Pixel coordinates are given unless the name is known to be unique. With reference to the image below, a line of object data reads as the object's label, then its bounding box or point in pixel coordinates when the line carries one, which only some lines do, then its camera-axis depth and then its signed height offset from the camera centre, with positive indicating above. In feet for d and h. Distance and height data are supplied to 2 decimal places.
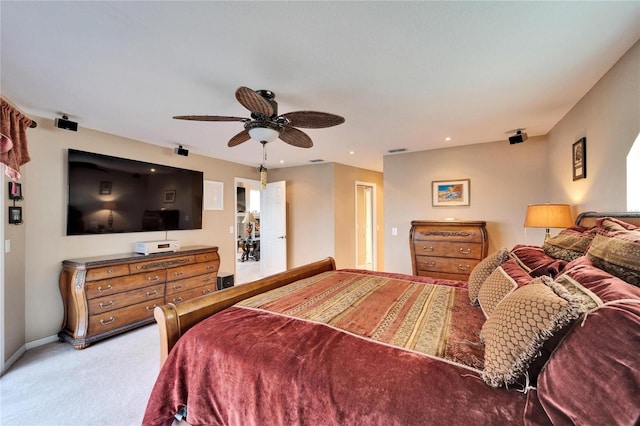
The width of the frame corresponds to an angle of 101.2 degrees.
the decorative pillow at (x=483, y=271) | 5.86 -1.36
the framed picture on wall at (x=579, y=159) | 7.78 +1.63
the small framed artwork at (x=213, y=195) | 15.11 +1.21
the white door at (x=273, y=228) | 17.43 -0.92
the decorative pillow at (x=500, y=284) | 4.46 -1.29
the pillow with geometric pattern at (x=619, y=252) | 3.49 -0.60
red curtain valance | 7.12 +2.22
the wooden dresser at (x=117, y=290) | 9.06 -2.86
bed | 2.50 -1.98
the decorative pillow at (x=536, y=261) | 4.89 -1.01
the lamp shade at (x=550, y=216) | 8.34 -0.14
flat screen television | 10.12 +0.91
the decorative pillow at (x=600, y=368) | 2.20 -1.44
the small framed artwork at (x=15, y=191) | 8.21 +0.83
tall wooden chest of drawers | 11.44 -1.55
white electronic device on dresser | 11.14 -1.33
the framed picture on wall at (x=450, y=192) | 13.06 +1.03
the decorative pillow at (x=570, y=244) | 5.16 -0.68
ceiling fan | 6.04 +2.42
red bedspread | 2.92 -2.11
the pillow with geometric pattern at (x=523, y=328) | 2.77 -1.32
